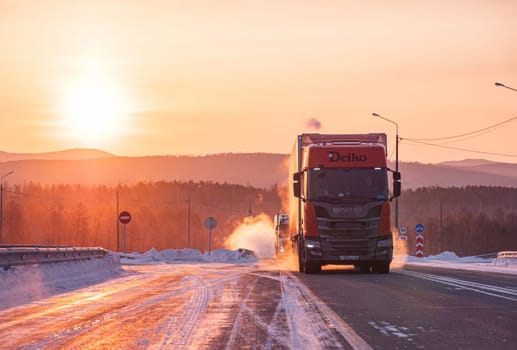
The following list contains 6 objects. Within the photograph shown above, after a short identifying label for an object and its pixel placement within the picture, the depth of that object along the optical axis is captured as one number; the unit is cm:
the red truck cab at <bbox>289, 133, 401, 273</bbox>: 2655
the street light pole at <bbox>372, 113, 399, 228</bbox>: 6003
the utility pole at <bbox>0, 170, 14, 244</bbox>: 6634
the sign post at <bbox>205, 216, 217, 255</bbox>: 5269
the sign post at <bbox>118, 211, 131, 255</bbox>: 4756
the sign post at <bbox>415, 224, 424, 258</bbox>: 5022
